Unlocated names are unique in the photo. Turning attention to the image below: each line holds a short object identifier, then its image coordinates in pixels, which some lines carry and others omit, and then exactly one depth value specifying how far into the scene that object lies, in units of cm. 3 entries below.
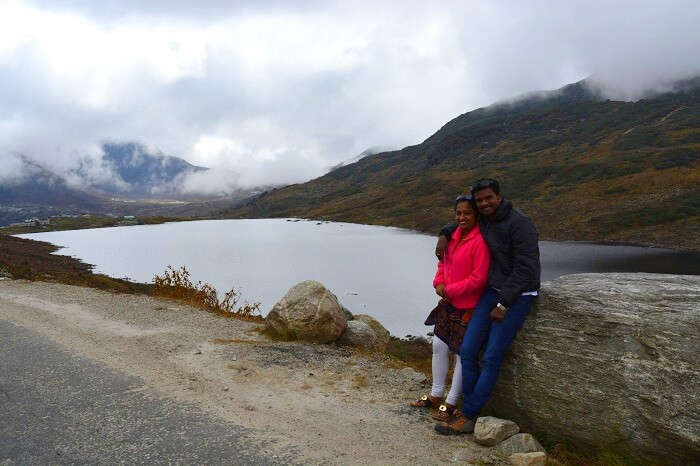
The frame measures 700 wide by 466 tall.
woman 740
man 699
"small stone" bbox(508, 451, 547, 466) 649
